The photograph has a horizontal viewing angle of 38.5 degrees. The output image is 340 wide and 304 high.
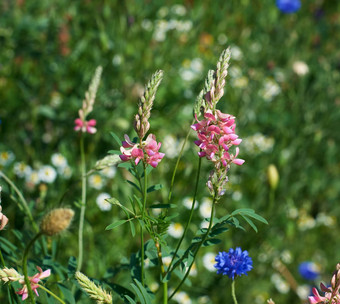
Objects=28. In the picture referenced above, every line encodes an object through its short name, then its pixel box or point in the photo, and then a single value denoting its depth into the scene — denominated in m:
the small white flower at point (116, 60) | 3.17
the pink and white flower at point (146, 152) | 1.07
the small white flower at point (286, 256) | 2.72
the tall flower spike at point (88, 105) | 1.49
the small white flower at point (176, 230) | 2.47
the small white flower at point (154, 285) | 2.20
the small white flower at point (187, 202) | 2.48
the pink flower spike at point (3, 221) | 1.03
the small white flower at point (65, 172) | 2.54
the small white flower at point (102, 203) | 2.39
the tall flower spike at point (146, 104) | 1.00
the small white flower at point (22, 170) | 2.45
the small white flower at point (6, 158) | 2.53
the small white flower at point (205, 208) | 2.70
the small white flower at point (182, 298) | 2.20
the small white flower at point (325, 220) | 3.14
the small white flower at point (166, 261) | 2.17
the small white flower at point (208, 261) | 2.43
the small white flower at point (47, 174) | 2.45
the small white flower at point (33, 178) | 2.41
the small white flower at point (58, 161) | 2.58
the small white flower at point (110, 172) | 2.66
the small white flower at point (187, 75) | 3.63
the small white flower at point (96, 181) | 2.64
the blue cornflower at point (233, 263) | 1.28
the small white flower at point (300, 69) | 3.47
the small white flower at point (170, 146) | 2.87
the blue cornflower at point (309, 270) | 2.78
